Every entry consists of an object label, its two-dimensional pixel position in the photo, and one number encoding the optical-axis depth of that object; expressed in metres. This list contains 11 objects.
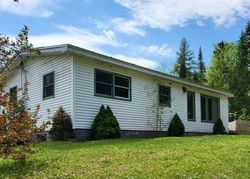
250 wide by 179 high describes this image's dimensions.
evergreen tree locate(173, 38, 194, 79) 30.80
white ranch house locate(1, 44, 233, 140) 8.65
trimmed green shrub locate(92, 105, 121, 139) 8.51
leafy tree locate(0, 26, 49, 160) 4.75
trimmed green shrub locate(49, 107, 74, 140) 8.50
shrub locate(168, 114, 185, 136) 11.12
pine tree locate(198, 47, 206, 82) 33.97
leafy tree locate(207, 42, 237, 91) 23.46
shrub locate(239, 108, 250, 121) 21.38
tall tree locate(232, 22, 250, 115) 22.86
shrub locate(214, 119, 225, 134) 13.36
